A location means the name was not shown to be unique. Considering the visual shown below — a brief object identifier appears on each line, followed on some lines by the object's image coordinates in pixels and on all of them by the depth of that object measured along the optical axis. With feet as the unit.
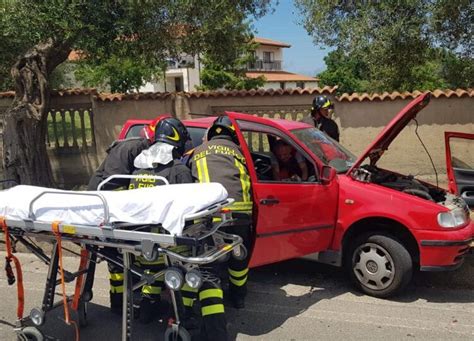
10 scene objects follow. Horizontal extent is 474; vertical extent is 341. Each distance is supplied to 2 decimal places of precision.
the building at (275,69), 179.22
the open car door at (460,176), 17.74
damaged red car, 14.16
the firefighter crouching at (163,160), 11.94
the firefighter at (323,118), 22.08
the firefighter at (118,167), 13.56
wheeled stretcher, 9.52
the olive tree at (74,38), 23.38
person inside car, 15.89
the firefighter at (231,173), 12.55
